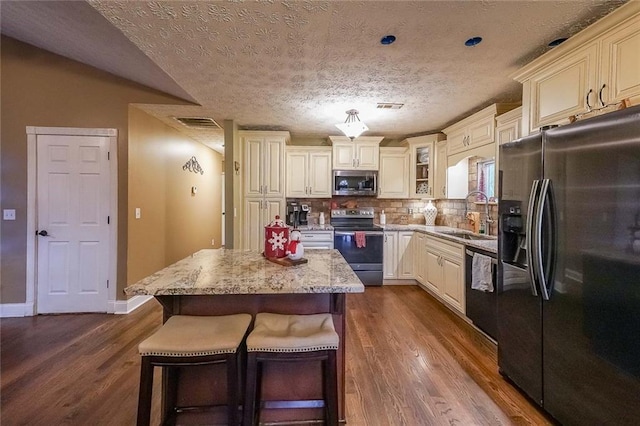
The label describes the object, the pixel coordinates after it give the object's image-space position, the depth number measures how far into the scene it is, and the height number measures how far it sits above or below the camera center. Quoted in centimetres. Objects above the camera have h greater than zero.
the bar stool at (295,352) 134 -64
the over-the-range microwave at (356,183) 482 +45
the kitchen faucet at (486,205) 348 +8
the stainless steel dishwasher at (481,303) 260 -85
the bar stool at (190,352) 128 -61
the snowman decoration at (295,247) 192 -24
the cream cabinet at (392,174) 489 +60
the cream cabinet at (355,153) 479 +92
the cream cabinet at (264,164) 456 +69
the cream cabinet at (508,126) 283 +85
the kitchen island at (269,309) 161 -56
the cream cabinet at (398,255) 453 -67
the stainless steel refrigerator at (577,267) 130 -28
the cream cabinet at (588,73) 158 +87
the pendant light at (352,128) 323 +90
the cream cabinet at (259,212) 455 -4
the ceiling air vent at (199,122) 403 +123
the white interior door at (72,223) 331 -17
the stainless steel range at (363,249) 445 -57
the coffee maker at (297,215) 479 -8
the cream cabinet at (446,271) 319 -70
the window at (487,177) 364 +43
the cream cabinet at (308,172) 482 +61
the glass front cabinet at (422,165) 461 +74
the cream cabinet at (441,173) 440 +58
